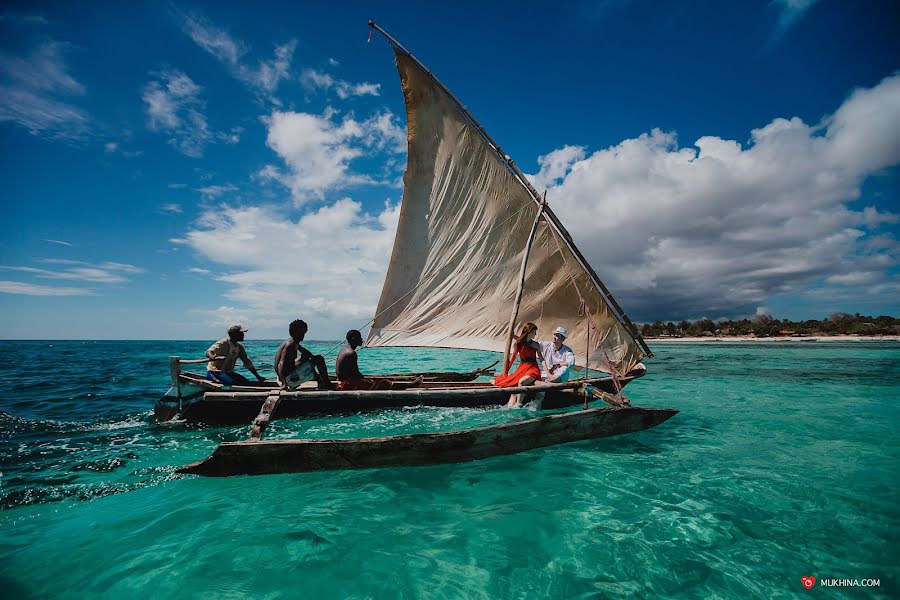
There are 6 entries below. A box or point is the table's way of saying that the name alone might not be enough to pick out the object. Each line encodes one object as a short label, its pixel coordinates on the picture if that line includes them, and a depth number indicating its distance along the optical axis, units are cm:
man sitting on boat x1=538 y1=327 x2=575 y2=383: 986
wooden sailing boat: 1143
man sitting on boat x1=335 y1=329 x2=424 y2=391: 917
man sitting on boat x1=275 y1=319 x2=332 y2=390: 848
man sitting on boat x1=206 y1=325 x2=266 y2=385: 946
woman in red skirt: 951
